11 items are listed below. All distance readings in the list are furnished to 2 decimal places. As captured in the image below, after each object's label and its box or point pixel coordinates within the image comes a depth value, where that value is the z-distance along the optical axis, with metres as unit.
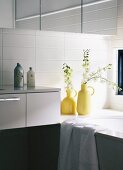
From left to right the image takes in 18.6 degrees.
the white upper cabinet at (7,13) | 2.87
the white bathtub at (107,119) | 3.18
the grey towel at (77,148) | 2.65
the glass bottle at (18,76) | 3.01
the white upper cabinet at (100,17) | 3.41
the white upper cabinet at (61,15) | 3.13
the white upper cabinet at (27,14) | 2.94
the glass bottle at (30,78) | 3.12
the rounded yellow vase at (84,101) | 3.36
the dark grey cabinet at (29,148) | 3.18
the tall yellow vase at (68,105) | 3.39
